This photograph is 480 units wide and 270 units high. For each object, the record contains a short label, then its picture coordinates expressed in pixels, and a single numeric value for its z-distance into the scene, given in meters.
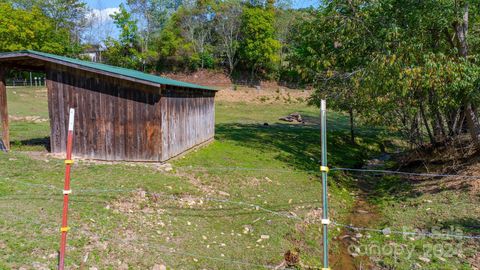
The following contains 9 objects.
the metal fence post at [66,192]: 4.02
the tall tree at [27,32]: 40.94
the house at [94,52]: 54.55
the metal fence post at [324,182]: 4.02
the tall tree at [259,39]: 50.69
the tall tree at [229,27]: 51.81
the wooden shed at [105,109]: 10.76
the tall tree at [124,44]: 47.44
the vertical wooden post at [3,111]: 11.49
